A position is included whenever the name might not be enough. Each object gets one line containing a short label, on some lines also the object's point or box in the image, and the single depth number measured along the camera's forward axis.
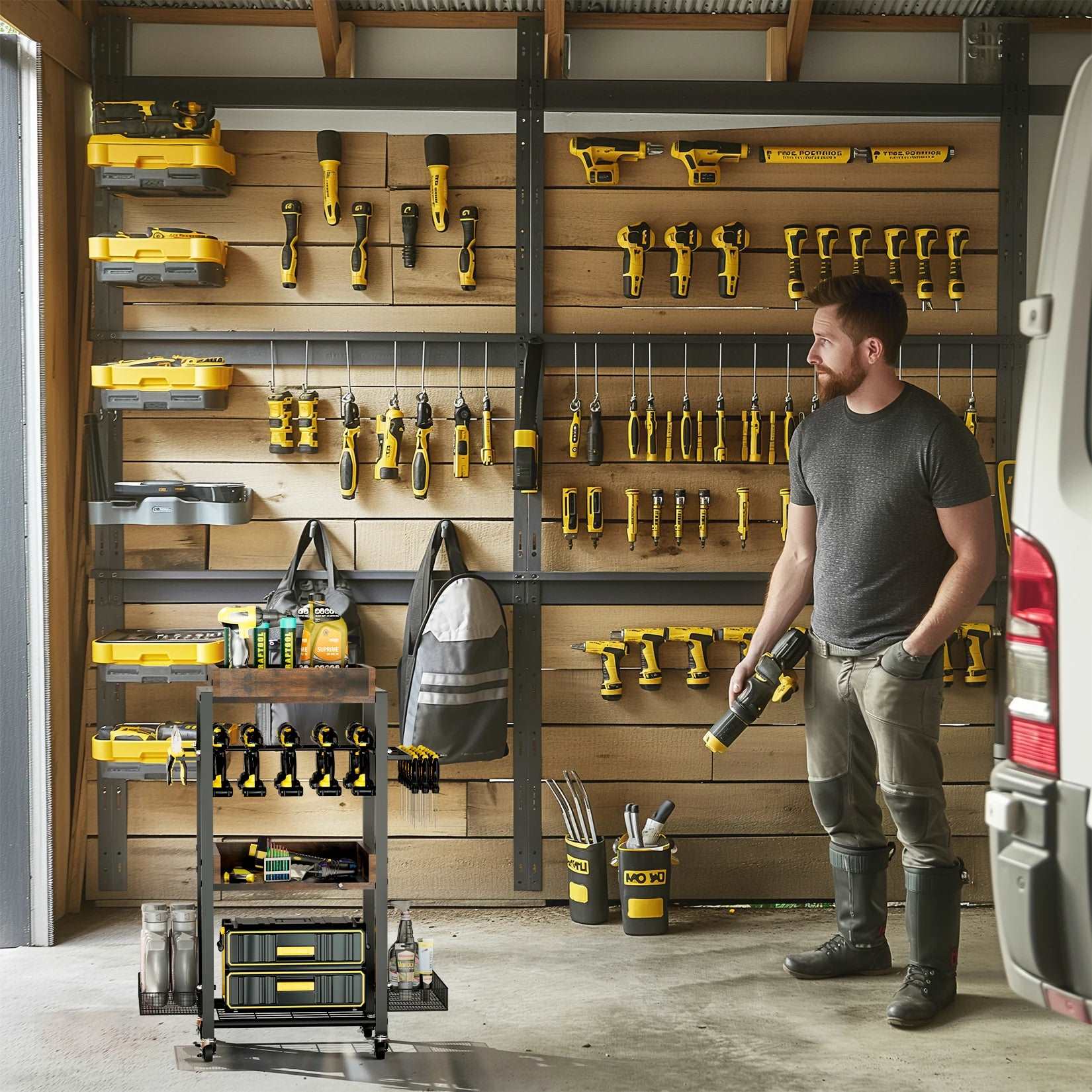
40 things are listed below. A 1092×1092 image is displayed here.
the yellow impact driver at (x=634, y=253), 4.41
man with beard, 3.44
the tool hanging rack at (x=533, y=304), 4.42
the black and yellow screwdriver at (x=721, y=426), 4.42
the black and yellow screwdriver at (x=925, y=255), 4.39
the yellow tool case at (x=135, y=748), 4.24
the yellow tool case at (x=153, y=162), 4.22
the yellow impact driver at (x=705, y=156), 4.40
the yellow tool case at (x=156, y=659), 4.20
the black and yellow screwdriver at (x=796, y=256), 4.40
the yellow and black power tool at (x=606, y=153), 4.39
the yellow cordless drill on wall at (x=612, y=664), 4.44
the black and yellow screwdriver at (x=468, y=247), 4.41
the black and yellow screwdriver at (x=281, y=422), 4.40
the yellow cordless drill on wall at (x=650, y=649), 4.44
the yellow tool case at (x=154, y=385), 4.23
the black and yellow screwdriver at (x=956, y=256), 4.41
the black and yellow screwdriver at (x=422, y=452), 4.41
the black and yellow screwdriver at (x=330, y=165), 4.37
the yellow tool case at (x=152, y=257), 4.21
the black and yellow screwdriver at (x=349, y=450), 4.43
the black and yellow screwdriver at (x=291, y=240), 4.40
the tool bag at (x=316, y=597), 4.28
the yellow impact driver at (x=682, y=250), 4.40
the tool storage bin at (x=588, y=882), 4.28
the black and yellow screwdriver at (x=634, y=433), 4.41
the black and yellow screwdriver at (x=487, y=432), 4.42
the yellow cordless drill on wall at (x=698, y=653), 4.45
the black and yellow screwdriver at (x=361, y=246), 4.39
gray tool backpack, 4.23
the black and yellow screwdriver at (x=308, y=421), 4.40
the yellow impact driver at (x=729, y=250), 4.39
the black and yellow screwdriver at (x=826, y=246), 4.43
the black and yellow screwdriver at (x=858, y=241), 4.41
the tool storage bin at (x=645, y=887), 4.19
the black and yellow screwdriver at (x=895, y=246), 4.40
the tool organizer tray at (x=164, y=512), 4.19
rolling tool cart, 3.16
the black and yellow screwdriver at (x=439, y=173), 4.37
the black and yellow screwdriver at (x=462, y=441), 4.41
